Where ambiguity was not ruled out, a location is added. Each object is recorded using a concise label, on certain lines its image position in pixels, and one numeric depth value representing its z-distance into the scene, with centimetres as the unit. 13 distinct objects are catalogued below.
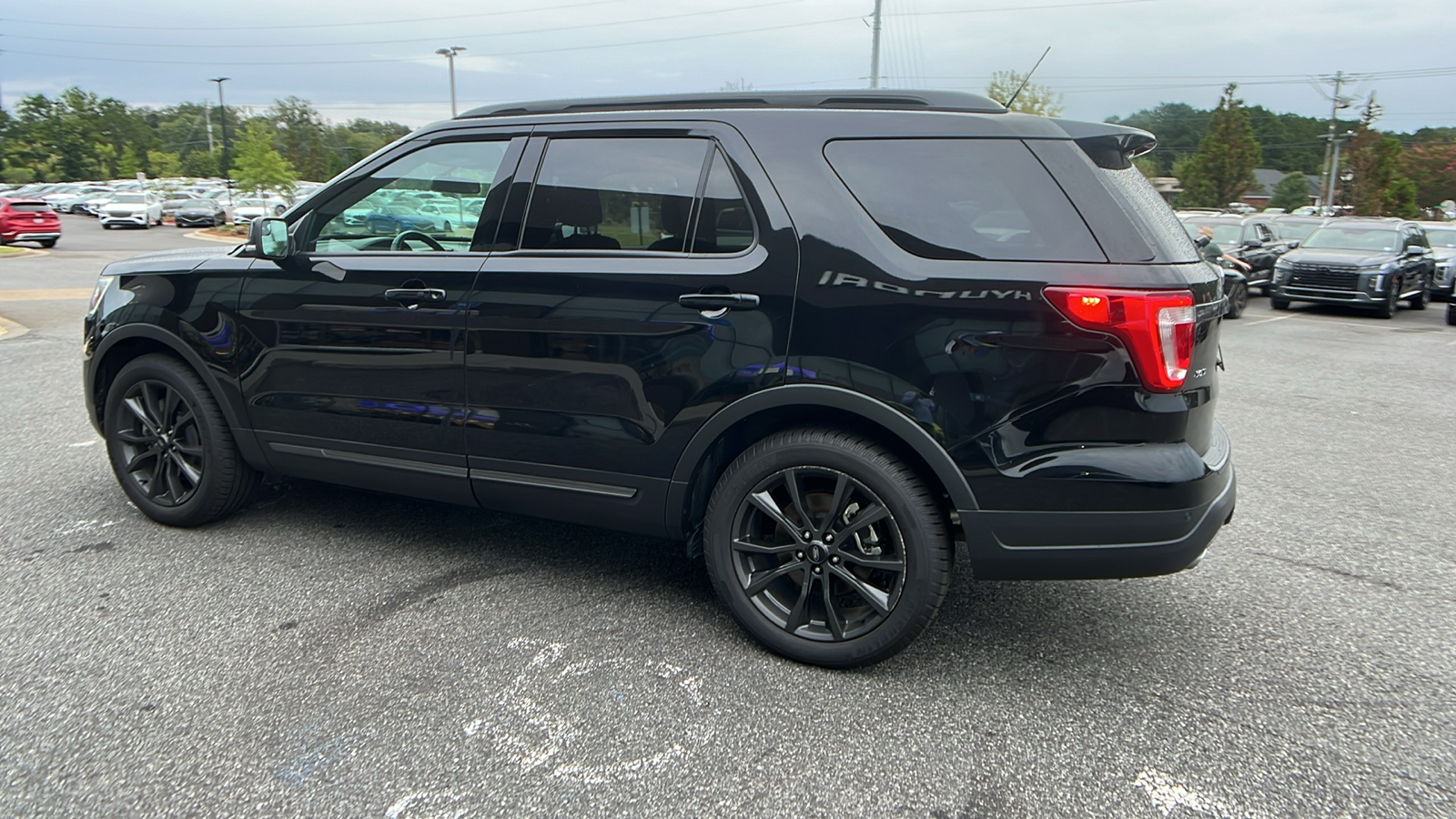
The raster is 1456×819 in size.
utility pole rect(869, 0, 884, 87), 2967
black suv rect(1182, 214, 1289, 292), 1881
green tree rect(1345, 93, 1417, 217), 4575
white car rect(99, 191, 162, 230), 4100
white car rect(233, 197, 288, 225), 4084
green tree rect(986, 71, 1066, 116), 3912
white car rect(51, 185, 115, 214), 5421
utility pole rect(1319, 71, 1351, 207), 6081
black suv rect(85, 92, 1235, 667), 279
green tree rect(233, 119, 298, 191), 4012
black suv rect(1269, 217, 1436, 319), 1672
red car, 2747
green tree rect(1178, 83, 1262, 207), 5606
